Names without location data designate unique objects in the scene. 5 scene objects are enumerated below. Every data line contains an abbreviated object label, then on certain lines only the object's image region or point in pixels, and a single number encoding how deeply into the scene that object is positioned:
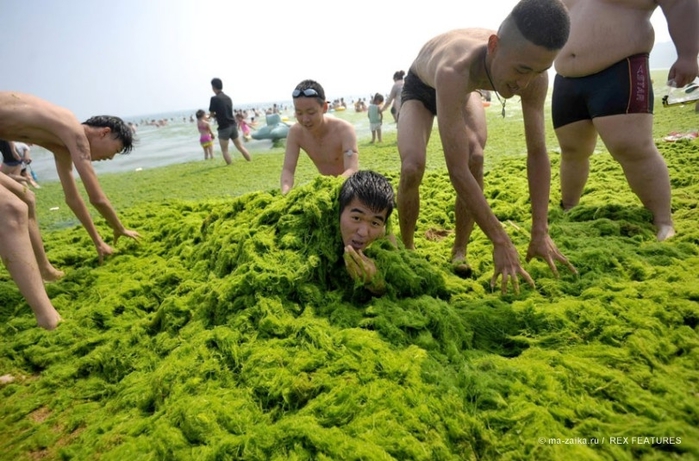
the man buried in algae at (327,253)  2.03
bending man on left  2.49
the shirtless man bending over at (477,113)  1.80
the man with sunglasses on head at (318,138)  3.49
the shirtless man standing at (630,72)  2.75
